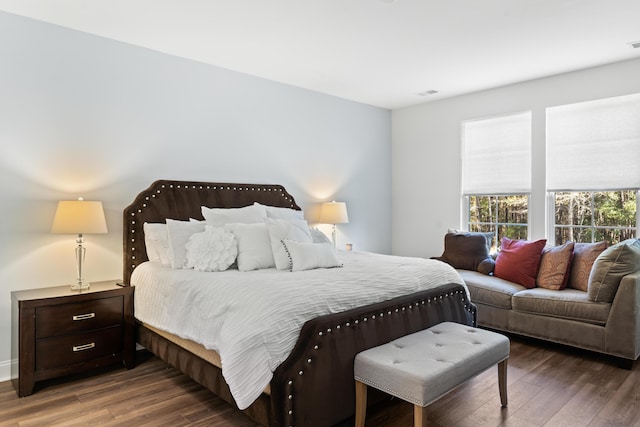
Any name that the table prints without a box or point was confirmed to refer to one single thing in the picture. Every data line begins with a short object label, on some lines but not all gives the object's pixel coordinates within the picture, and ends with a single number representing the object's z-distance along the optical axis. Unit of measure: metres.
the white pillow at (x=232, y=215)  3.71
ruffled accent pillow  3.07
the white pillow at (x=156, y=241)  3.47
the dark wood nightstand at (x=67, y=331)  2.79
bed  2.07
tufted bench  2.00
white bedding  2.05
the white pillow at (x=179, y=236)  3.25
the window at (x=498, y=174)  4.84
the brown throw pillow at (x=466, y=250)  4.64
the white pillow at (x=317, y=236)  3.85
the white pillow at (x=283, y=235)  3.15
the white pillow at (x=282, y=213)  4.08
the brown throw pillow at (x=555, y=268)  3.85
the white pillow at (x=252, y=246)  3.15
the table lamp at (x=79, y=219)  3.01
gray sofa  3.21
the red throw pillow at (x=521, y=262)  4.05
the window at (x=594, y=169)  4.11
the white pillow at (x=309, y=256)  3.09
